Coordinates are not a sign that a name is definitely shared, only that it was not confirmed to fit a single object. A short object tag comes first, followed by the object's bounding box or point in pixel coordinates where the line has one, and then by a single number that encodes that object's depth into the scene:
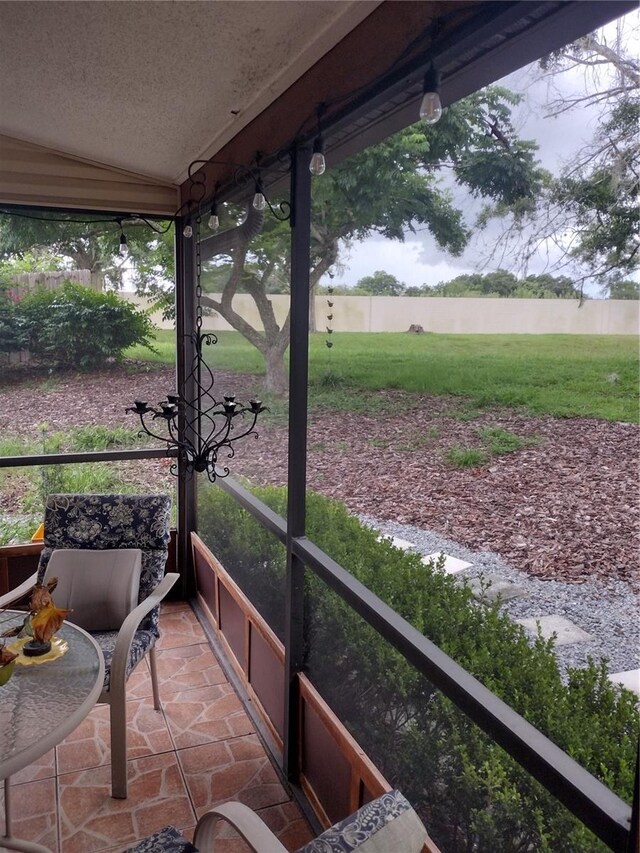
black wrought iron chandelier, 3.06
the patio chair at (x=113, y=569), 2.74
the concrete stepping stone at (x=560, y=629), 1.28
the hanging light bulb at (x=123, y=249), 4.11
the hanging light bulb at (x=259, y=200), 2.38
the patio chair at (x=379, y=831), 1.00
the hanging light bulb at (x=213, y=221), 2.75
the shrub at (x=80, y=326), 4.03
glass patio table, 1.81
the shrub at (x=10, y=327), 3.92
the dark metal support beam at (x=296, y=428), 2.32
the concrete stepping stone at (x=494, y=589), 1.46
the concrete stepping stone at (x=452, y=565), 1.67
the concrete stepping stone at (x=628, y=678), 1.20
